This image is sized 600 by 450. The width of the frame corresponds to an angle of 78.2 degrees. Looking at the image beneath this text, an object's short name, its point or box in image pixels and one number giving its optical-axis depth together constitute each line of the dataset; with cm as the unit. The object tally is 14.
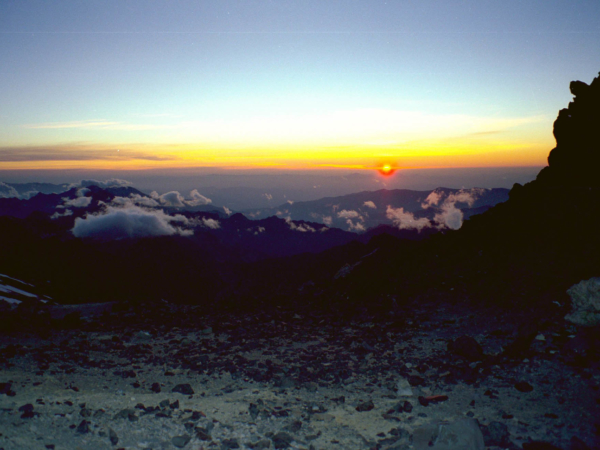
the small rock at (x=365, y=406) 1007
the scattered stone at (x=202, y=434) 865
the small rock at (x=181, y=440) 842
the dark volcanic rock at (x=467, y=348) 1298
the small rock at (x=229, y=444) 845
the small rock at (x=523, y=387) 1035
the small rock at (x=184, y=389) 1156
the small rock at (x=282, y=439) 847
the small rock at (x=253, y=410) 986
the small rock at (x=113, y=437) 840
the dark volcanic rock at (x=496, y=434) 805
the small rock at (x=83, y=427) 871
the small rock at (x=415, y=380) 1141
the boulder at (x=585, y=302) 1421
